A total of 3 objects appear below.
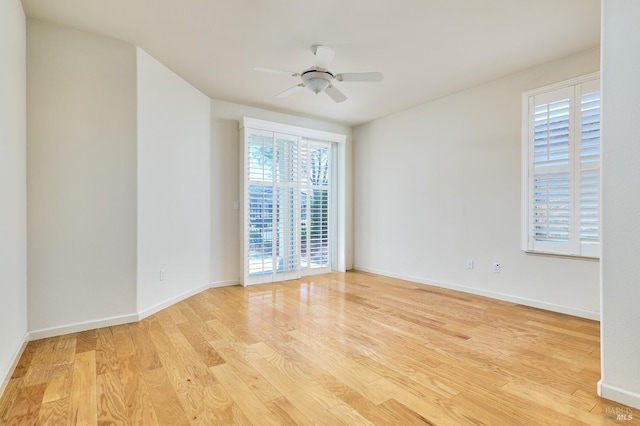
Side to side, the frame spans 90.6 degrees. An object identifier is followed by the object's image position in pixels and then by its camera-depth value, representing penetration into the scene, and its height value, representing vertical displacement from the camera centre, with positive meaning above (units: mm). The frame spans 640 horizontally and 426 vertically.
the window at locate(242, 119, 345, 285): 4582 +150
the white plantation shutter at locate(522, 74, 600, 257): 3025 +439
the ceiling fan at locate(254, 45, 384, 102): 2828 +1265
